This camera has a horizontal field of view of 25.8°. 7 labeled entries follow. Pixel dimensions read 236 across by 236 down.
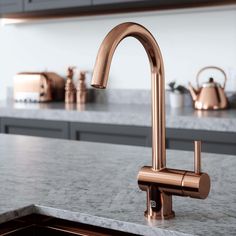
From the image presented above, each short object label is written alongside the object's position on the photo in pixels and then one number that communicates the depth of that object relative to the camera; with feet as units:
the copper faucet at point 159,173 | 3.01
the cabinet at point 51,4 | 10.60
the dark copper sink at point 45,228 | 3.33
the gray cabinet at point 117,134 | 8.52
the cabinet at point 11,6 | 11.59
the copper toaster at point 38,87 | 11.85
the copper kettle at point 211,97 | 9.75
